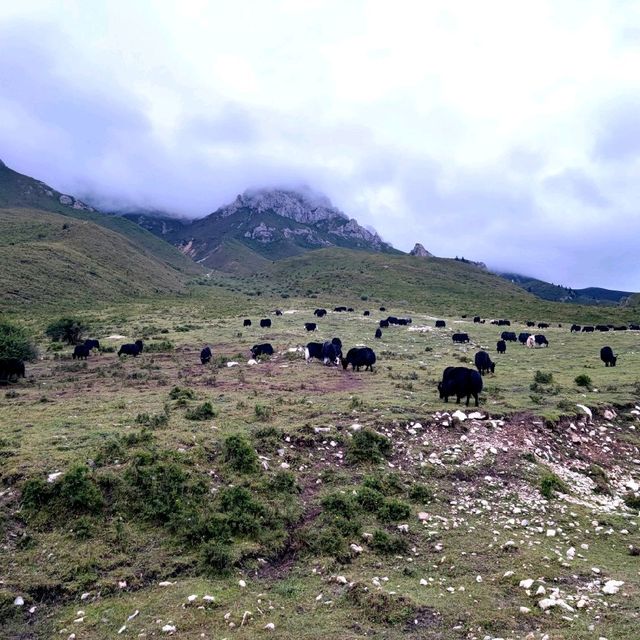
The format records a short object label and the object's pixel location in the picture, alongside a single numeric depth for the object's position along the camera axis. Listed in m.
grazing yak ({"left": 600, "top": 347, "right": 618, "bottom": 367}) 29.97
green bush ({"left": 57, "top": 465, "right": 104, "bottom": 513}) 10.55
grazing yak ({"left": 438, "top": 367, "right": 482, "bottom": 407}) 17.55
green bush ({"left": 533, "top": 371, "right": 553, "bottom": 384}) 23.05
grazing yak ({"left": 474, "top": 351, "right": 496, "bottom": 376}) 26.39
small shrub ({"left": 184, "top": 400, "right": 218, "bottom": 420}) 15.96
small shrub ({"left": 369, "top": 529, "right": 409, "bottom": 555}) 9.84
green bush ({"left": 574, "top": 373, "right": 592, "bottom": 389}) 22.20
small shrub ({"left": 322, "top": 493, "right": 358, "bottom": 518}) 10.95
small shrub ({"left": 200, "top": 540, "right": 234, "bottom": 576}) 9.16
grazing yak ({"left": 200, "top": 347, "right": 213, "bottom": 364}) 29.31
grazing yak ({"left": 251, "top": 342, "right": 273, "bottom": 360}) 31.11
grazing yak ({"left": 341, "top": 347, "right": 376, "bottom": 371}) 27.09
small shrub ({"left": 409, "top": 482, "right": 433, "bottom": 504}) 11.70
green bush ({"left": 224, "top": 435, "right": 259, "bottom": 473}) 12.34
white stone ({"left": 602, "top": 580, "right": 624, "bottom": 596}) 7.89
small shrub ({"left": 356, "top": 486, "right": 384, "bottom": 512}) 11.23
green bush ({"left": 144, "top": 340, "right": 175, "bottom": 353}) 34.28
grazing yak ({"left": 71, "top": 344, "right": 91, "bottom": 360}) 31.78
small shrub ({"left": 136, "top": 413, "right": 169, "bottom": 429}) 14.92
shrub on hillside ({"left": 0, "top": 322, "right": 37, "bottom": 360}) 24.47
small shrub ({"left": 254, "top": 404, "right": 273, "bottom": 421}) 16.16
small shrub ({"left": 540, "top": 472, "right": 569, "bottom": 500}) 11.93
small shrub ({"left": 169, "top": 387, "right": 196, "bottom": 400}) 19.18
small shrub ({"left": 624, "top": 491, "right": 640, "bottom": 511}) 11.97
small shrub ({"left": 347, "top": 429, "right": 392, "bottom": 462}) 13.38
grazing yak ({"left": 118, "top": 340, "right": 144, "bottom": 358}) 32.84
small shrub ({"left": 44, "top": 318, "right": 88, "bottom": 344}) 38.94
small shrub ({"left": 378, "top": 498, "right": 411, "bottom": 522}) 10.88
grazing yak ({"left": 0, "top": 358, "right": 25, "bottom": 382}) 24.11
